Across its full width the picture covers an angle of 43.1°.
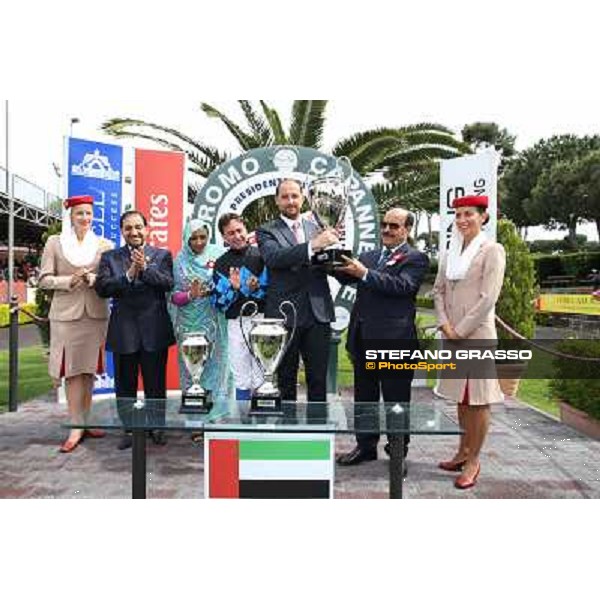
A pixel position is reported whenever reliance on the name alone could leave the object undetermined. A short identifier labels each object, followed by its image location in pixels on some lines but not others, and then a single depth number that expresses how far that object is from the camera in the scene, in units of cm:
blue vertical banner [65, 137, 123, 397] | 463
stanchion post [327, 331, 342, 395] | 444
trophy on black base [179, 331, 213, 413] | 293
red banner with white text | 477
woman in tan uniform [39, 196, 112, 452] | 384
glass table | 268
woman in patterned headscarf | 393
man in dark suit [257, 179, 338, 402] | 334
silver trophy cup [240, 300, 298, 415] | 283
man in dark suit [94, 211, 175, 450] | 366
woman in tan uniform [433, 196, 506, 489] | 328
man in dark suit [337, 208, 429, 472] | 342
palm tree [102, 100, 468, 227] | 647
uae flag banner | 269
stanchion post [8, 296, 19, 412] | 515
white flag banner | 397
